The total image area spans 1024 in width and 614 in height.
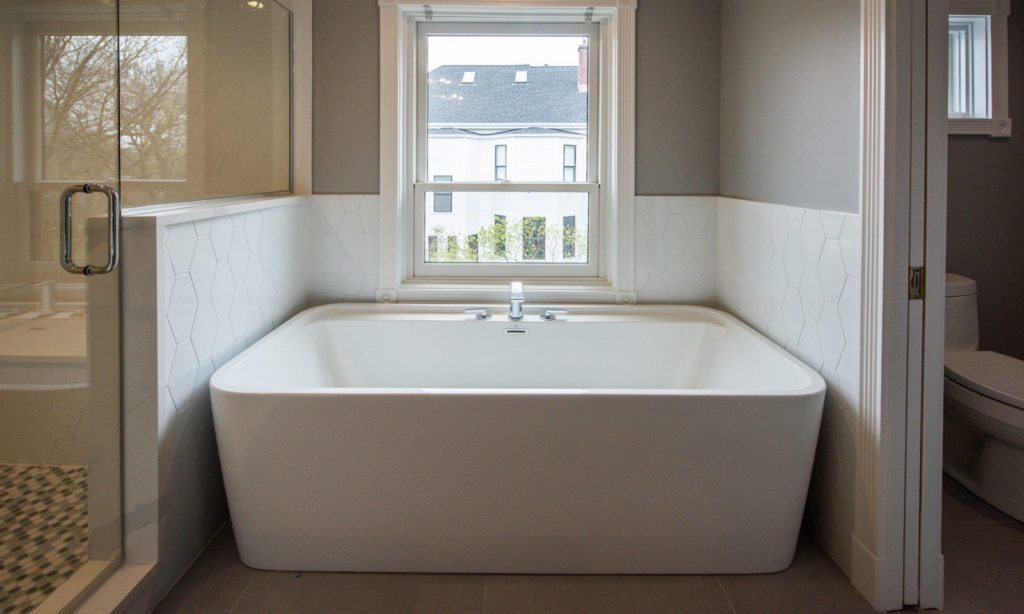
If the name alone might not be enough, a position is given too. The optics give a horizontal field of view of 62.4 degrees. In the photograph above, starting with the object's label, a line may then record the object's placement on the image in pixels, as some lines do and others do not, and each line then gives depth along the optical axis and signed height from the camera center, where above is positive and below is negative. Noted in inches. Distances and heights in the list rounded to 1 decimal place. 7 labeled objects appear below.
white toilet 110.0 -19.3
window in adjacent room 141.5 +33.4
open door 82.6 -4.0
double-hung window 148.1 +20.6
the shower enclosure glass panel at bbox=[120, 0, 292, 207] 85.4 +20.4
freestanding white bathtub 87.6 -22.0
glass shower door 62.5 -3.6
